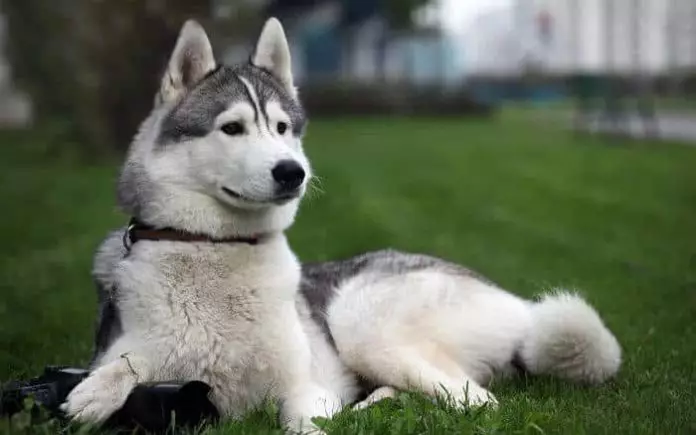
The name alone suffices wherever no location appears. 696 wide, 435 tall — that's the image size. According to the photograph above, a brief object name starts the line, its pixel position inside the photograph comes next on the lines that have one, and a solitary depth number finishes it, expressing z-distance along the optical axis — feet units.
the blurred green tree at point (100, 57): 48.34
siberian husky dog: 10.33
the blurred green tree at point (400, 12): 122.78
